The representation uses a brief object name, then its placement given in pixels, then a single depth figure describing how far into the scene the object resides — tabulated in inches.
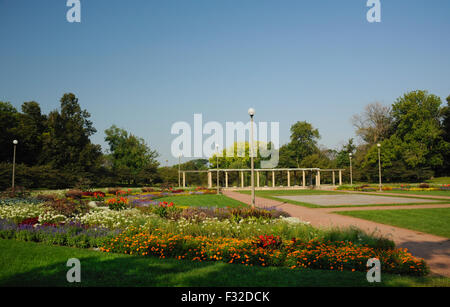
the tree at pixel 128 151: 2192.4
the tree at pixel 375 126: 2229.3
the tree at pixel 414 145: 1849.2
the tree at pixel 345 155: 2172.7
